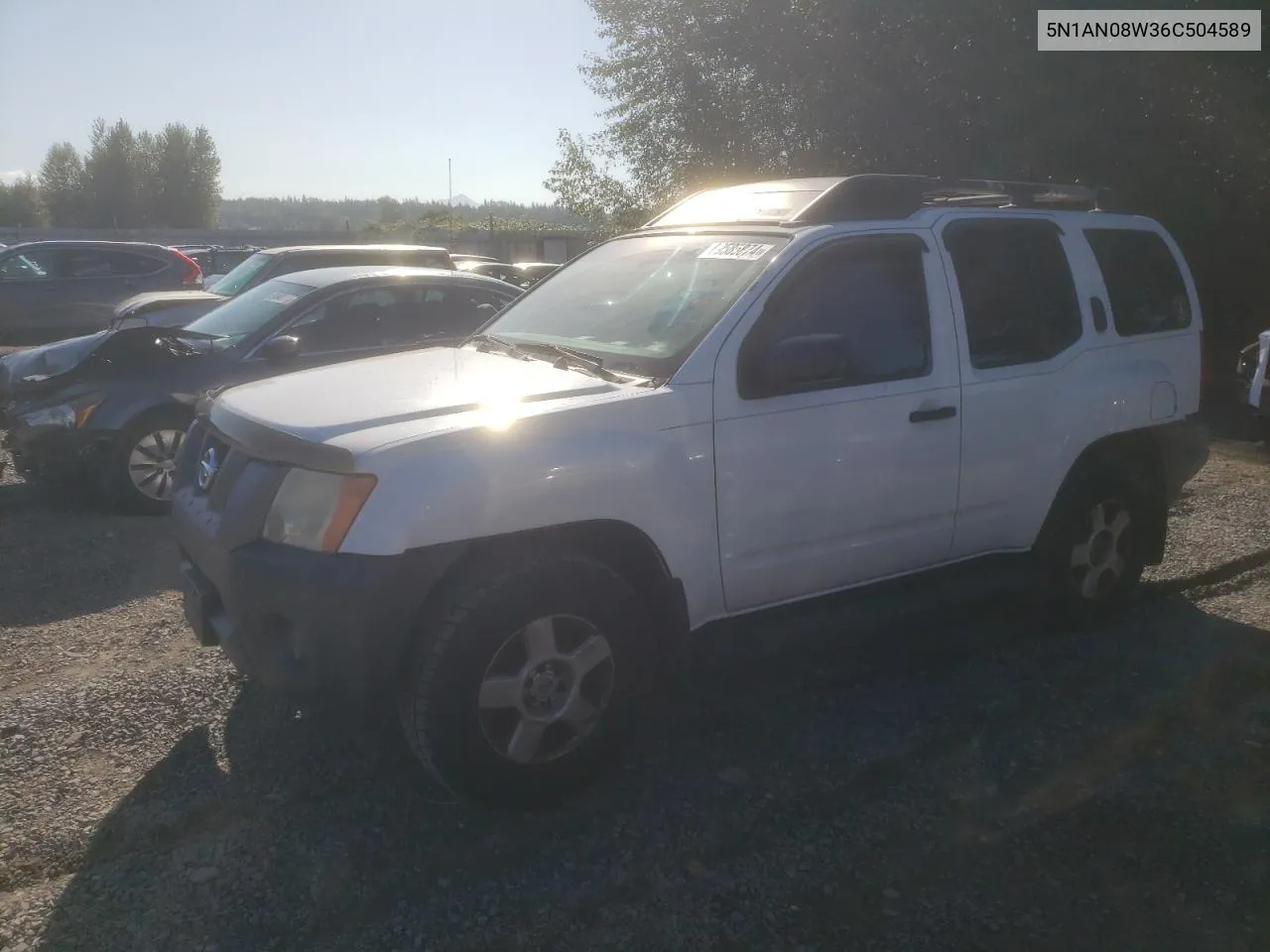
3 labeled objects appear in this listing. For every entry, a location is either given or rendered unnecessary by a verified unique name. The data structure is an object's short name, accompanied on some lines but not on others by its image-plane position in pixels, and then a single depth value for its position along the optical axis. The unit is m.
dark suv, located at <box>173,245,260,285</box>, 26.69
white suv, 3.19
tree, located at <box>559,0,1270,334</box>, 13.34
